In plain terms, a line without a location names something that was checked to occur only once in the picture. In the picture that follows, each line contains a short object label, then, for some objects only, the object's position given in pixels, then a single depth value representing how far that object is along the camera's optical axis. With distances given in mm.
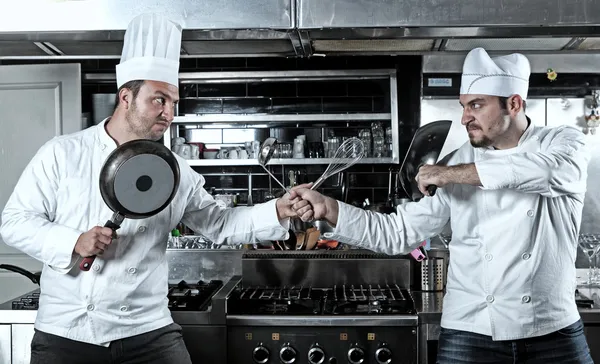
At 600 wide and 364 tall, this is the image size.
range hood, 2326
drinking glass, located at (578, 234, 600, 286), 3252
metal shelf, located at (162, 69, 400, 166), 4480
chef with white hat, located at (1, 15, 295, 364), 1955
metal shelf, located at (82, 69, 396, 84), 4539
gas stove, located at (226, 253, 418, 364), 2746
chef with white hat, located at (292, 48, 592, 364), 1993
